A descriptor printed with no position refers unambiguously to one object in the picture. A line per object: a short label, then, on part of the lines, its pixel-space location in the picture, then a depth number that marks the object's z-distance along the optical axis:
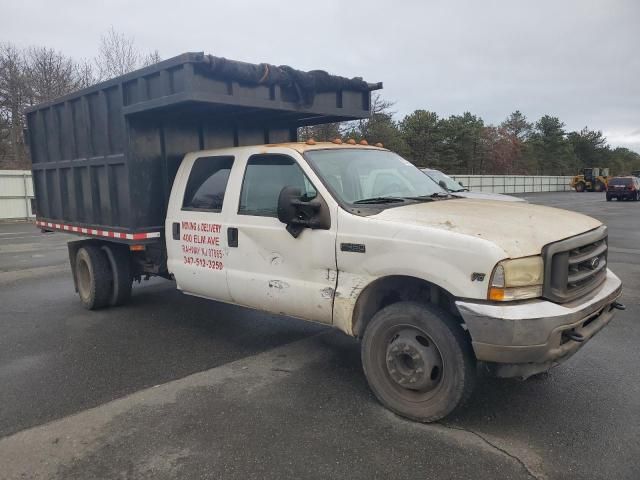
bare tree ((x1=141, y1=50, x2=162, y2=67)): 34.53
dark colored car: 34.44
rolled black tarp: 4.87
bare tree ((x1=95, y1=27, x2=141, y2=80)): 33.19
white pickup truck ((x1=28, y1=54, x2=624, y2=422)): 3.24
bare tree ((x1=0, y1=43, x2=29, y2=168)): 28.59
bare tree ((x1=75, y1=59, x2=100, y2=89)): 32.25
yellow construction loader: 48.28
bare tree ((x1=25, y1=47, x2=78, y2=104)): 29.81
